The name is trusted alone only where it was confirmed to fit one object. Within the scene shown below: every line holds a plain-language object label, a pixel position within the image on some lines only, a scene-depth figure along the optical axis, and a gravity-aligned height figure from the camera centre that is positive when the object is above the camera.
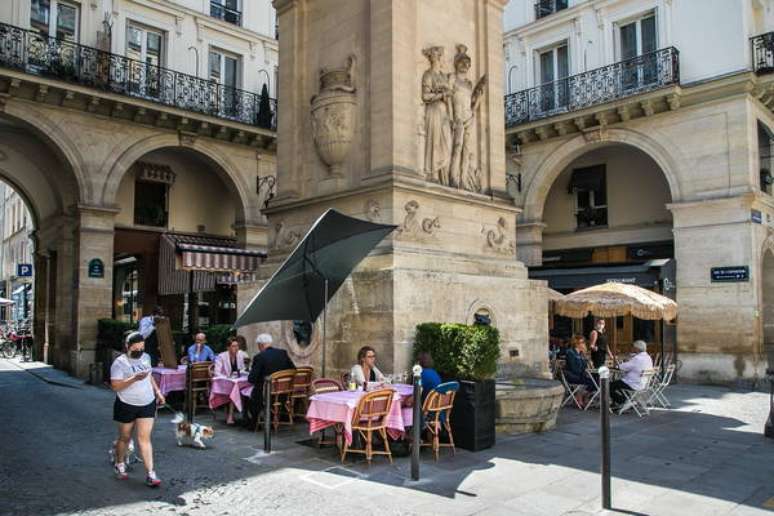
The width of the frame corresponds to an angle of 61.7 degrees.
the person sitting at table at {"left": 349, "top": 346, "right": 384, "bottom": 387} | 7.55 -0.74
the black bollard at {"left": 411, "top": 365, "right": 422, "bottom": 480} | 6.08 -1.13
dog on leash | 7.30 -1.41
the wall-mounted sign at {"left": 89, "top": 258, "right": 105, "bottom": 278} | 16.19 +0.99
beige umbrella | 12.70 +0.04
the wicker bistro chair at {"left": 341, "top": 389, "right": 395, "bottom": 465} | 6.67 -1.15
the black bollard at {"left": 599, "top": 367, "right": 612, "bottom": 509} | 5.30 -1.22
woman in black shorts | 5.88 -0.83
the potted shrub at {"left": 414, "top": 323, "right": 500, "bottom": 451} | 7.38 -0.76
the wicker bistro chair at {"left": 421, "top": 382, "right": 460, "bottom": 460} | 6.96 -1.15
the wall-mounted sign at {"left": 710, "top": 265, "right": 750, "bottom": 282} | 15.20 +0.73
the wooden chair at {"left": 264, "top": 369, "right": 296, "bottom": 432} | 8.15 -1.08
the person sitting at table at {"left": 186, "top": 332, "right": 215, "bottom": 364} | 10.41 -0.73
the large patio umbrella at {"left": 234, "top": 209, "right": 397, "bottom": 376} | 8.05 +0.48
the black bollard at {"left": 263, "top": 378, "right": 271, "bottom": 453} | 7.14 -1.23
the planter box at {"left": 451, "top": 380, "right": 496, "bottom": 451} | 7.33 -1.27
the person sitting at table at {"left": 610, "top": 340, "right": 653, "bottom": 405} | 10.29 -1.11
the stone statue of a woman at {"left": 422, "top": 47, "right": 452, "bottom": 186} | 9.84 +2.86
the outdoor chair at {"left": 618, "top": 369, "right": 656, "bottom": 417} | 10.27 -1.47
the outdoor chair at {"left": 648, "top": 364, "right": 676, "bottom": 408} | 10.99 -1.45
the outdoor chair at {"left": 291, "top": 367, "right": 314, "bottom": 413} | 8.52 -1.02
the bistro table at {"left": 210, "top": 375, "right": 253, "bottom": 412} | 8.77 -1.14
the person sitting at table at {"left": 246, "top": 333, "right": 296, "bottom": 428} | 8.19 -0.75
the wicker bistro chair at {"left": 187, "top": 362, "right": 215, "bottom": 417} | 9.49 -1.20
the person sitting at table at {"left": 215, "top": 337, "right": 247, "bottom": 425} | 9.32 -0.80
